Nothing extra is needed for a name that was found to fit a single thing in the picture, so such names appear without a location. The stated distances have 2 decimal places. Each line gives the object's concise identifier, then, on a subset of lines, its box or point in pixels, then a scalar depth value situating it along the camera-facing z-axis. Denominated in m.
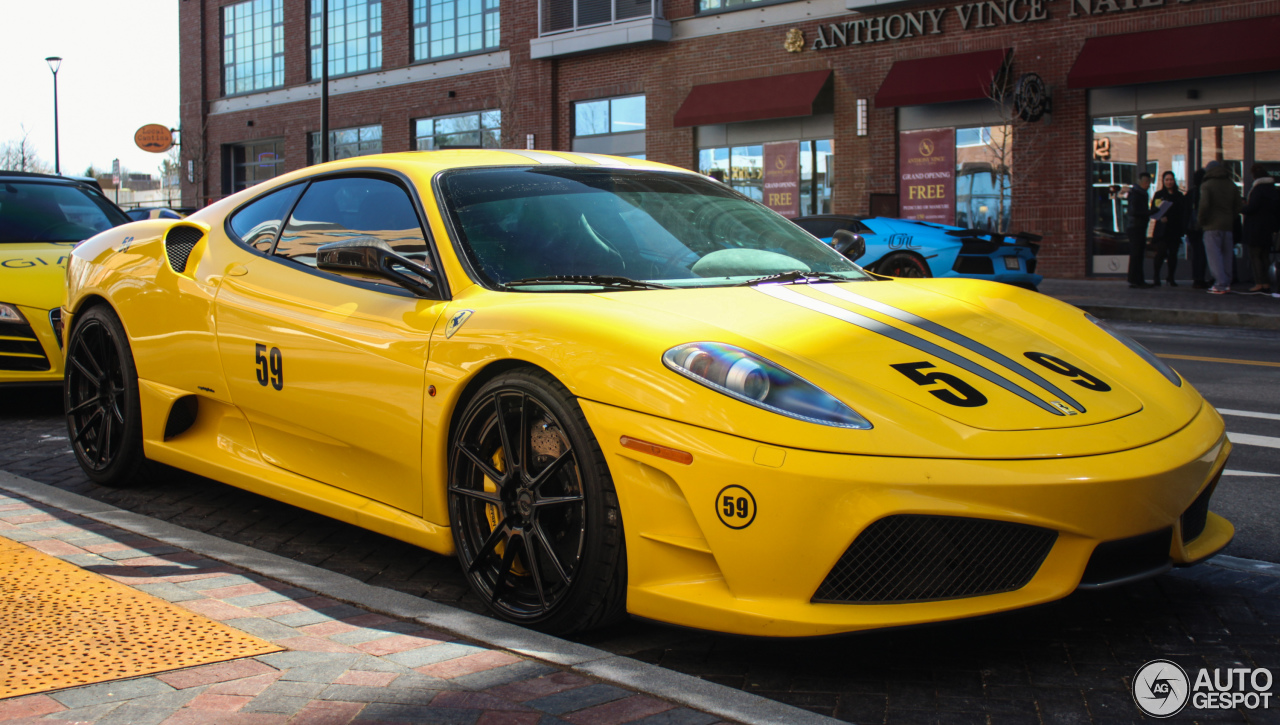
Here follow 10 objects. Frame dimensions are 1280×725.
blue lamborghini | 13.76
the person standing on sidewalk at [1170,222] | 16.97
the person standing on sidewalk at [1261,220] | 15.40
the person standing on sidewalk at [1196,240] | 16.95
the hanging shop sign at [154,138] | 38.94
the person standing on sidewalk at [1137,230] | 17.66
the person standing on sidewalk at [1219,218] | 15.58
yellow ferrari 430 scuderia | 2.57
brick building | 18.20
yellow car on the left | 6.52
